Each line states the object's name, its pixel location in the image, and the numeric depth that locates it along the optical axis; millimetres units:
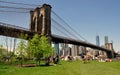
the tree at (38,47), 14576
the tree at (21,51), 14245
